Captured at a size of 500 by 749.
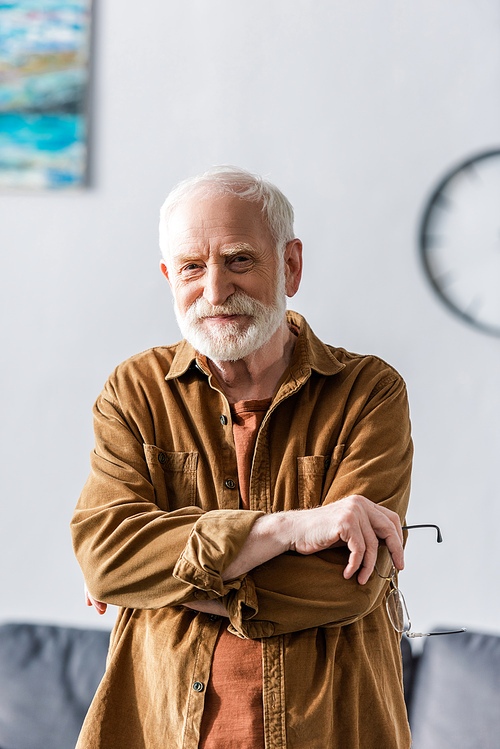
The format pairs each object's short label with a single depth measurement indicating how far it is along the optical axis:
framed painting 2.95
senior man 2.00
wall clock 2.85
